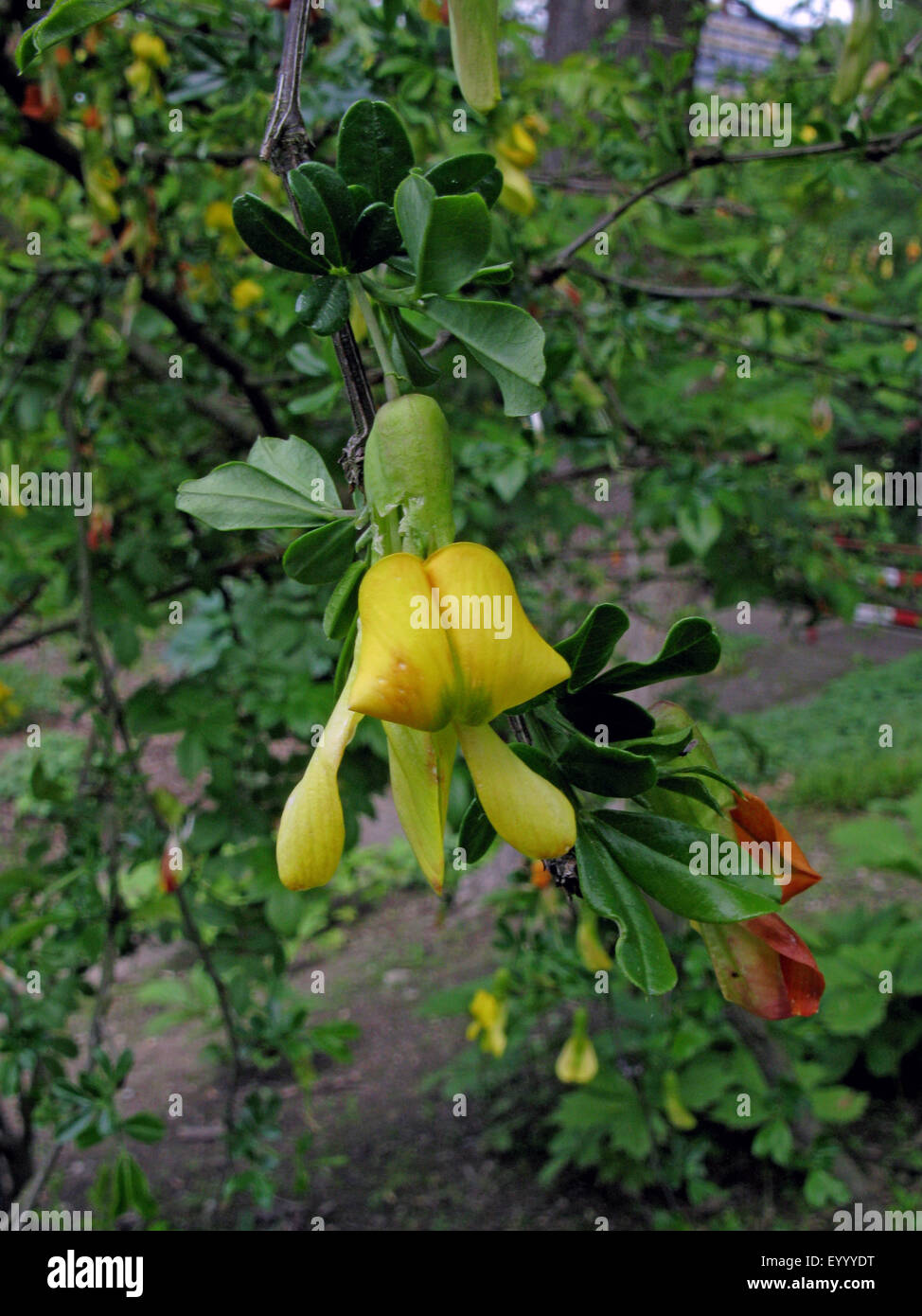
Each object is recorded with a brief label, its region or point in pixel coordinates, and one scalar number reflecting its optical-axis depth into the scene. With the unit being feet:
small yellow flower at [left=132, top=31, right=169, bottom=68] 3.28
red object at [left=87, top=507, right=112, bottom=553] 3.31
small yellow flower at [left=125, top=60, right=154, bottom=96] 3.30
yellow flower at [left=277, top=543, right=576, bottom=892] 0.39
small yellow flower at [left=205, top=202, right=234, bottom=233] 3.57
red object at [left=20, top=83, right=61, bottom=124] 2.91
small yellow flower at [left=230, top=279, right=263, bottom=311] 3.82
